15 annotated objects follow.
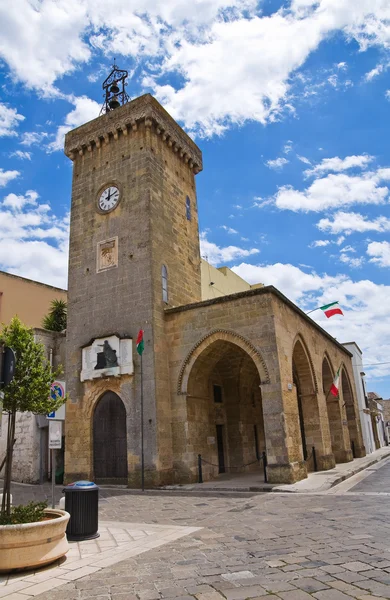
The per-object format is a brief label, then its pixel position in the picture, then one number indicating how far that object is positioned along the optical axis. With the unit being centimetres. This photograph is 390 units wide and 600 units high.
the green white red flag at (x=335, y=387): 1897
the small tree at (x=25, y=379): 635
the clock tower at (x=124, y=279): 1466
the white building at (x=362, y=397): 2663
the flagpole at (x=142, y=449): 1353
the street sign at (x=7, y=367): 520
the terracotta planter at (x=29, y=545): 516
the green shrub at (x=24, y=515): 558
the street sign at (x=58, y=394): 800
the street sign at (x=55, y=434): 849
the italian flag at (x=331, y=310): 1819
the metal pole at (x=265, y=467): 1271
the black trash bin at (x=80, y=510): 674
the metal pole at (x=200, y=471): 1409
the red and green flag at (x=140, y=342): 1446
